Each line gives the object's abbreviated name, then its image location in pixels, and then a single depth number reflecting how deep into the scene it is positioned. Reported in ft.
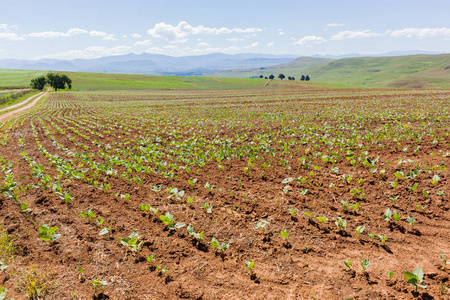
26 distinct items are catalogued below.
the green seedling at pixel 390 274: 13.17
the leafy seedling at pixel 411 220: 18.63
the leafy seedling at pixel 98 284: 13.24
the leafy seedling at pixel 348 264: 14.15
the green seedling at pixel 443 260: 14.24
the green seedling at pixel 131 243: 16.23
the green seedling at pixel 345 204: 21.18
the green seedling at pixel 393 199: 21.55
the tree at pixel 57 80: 328.68
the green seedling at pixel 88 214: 20.07
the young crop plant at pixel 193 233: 17.35
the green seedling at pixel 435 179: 23.63
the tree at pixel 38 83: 335.28
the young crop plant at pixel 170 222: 18.67
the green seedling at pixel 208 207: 21.33
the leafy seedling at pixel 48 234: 16.74
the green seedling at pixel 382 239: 16.88
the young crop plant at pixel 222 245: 16.54
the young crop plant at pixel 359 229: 17.54
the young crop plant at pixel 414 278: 12.25
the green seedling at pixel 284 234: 16.62
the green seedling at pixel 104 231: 18.07
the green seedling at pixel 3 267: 15.24
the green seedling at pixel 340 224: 18.64
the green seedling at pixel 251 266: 14.33
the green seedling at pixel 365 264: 14.15
